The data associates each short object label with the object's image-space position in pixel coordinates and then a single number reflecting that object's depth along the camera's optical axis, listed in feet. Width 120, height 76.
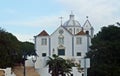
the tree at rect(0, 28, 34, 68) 200.13
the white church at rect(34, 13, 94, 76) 287.69
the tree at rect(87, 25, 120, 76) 215.51
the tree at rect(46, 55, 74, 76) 217.70
